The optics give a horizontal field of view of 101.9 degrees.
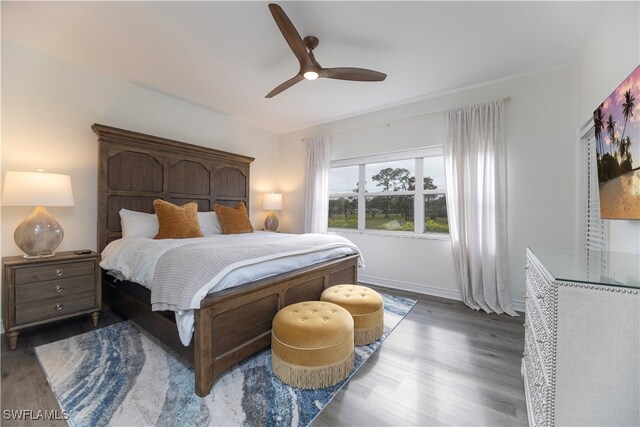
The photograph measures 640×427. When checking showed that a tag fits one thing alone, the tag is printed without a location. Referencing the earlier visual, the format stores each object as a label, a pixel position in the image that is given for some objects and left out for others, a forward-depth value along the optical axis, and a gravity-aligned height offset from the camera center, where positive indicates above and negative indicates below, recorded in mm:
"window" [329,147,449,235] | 3564 +333
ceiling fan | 1816 +1244
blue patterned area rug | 1410 -1086
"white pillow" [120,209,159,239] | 2816 -93
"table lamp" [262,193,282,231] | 4582 +164
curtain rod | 2913 +1345
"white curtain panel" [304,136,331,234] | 4320 +516
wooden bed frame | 1649 -489
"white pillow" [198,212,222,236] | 3361 -102
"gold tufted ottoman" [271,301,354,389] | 1618 -857
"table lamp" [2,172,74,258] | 2148 +121
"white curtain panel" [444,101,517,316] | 2902 +154
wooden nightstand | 2055 -633
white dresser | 853 -460
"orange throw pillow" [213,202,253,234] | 3500 -64
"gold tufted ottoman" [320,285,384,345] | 2152 -805
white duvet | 1647 -393
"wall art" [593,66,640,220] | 1290 +351
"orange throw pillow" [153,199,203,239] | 2807 -73
